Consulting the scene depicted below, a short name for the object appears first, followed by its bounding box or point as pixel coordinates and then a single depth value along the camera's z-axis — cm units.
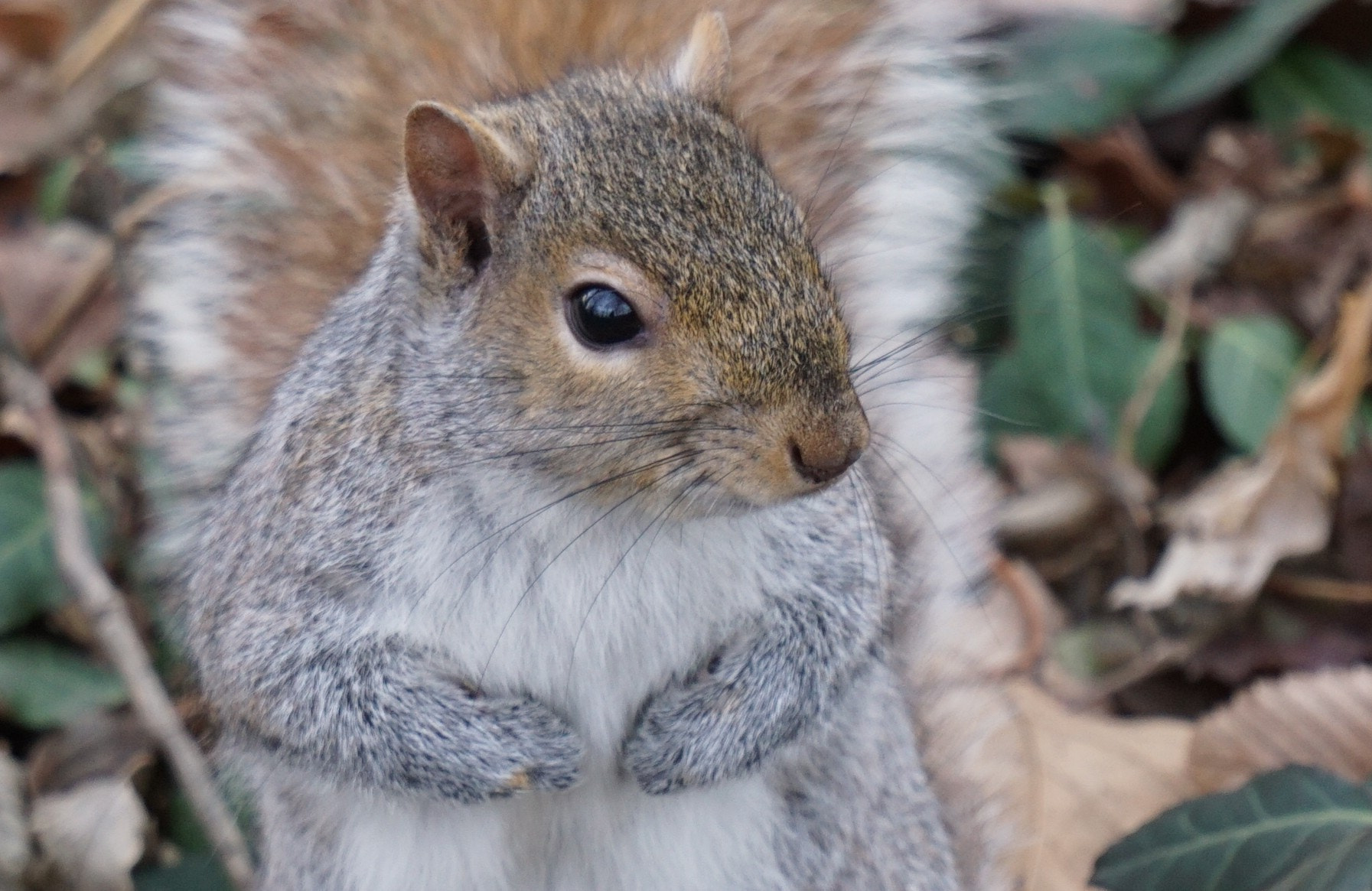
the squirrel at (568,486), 142
